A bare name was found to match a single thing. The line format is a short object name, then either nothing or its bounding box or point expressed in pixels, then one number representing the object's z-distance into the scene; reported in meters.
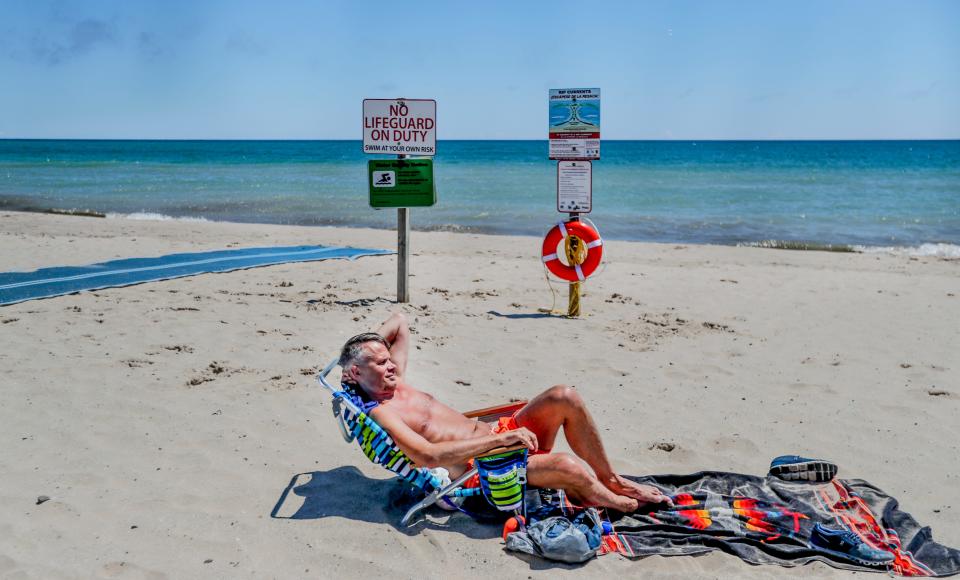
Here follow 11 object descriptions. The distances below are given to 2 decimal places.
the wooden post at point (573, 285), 6.97
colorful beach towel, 3.10
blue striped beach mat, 7.01
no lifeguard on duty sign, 6.87
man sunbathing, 3.20
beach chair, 3.22
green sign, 7.02
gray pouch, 3.03
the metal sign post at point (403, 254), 7.16
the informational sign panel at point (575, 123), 6.84
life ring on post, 7.00
